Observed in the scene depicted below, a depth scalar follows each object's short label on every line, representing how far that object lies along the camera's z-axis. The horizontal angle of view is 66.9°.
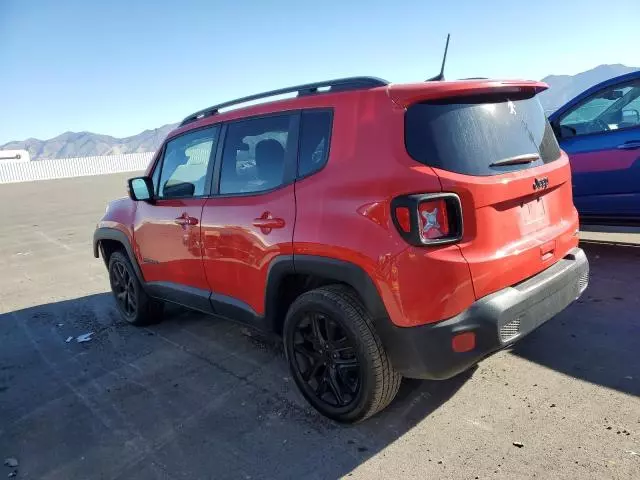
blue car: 4.76
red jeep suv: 2.23
